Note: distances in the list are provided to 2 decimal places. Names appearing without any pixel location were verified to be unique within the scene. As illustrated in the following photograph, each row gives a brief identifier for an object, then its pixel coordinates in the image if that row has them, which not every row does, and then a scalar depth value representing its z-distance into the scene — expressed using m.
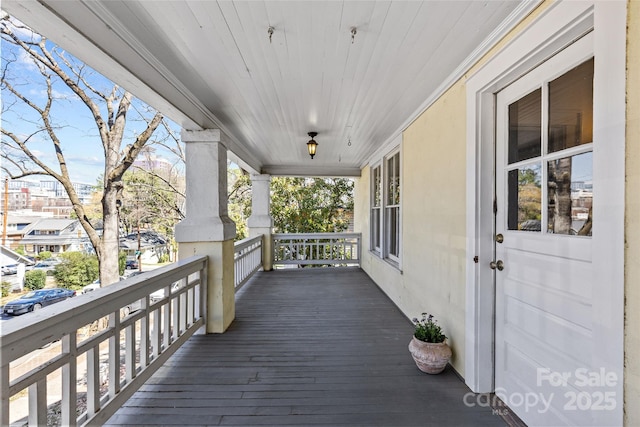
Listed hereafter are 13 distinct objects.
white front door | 1.19
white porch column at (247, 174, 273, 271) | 5.70
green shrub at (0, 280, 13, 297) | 4.02
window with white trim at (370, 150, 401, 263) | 3.90
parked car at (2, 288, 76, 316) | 3.93
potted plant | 1.98
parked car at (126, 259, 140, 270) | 10.91
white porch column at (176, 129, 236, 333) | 2.73
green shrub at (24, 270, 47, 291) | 4.68
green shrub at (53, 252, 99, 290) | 6.44
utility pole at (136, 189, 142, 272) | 9.39
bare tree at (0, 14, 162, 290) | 4.91
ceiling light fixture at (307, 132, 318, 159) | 3.48
